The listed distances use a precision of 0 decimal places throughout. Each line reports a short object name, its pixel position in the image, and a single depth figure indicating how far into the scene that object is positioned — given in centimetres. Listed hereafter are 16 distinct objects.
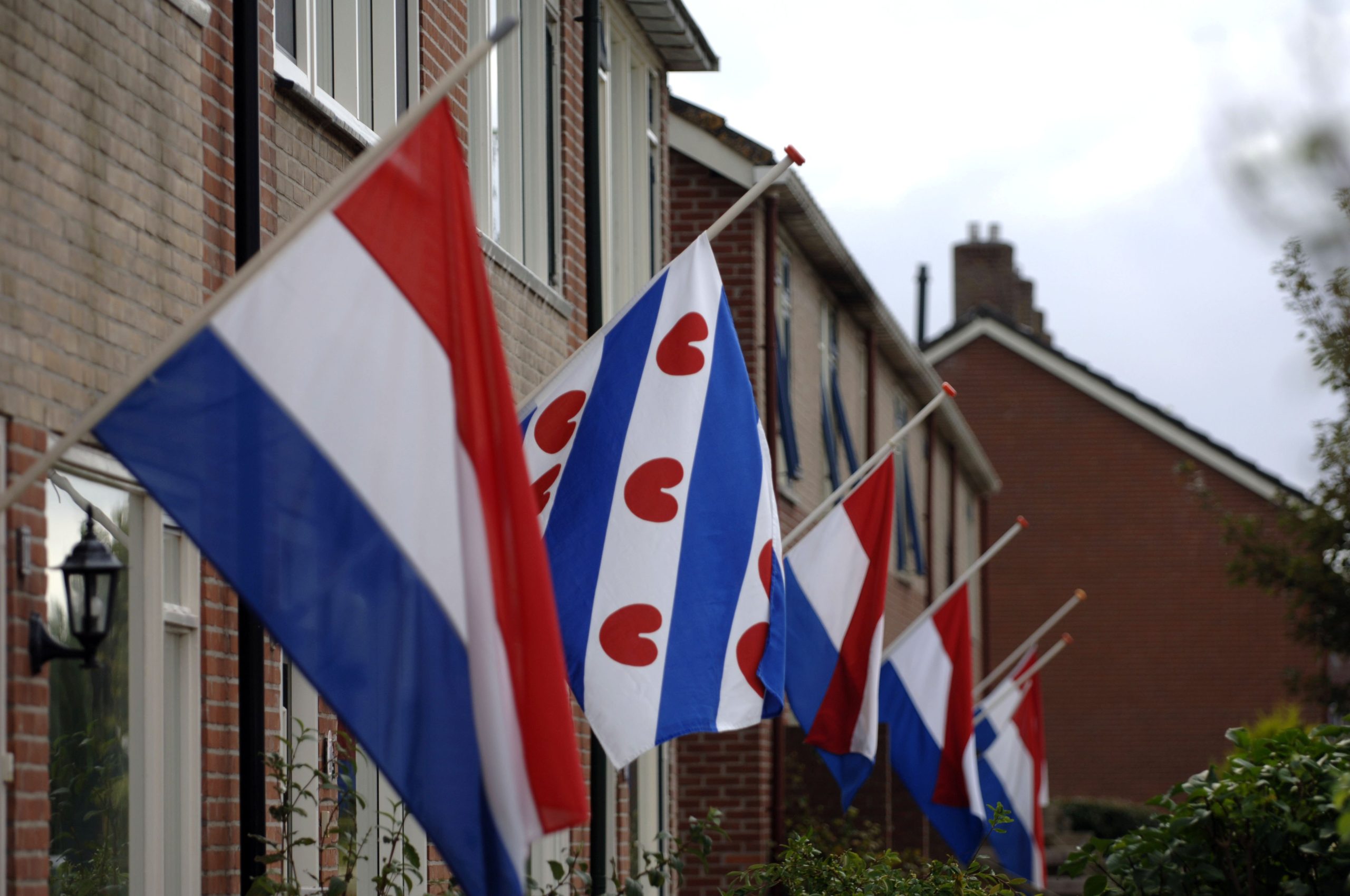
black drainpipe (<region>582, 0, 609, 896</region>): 1945
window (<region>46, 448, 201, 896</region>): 1134
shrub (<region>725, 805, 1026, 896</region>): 1622
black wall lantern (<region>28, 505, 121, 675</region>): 1030
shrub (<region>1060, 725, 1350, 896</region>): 1608
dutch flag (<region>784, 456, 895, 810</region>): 1862
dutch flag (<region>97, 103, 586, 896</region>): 828
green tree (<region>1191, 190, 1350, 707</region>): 4622
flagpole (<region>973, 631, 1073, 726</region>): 3241
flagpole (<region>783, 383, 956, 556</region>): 1898
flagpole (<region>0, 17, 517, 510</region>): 801
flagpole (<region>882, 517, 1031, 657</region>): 2408
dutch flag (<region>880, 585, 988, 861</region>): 2372
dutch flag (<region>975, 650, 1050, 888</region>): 3228
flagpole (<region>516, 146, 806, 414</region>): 1315
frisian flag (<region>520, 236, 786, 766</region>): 1273
